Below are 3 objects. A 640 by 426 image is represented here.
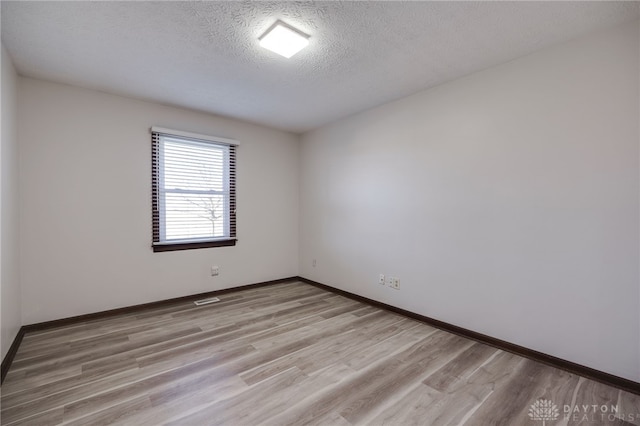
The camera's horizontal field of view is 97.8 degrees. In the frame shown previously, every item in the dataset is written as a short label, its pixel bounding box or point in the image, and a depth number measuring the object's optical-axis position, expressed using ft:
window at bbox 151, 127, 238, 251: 11.39
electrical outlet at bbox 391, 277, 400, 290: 10.86
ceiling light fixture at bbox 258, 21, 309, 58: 6.48
